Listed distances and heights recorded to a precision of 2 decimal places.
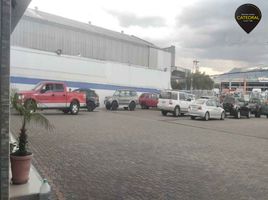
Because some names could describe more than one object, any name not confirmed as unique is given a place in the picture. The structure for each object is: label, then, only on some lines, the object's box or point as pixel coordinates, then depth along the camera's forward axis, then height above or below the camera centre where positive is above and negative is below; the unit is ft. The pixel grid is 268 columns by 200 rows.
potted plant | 13.50 -3.60
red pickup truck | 44.86 -0.92
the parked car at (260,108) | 69.34 -3.57
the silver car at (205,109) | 52.14 -3.24
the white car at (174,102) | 55.41 -1.83
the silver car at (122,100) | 63.37 -1.74
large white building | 58.21 +13.52
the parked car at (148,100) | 70.56 -1.73
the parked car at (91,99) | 55.55 -1.43
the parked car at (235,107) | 60.83 -2.93
